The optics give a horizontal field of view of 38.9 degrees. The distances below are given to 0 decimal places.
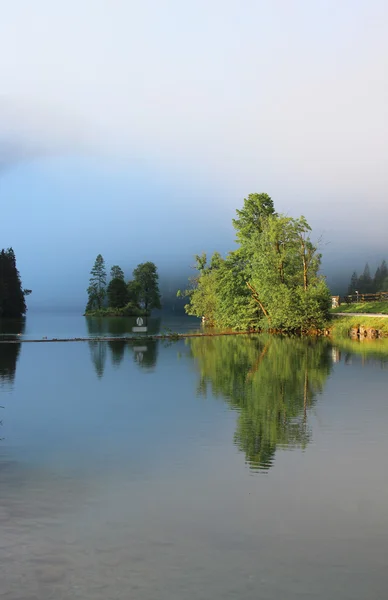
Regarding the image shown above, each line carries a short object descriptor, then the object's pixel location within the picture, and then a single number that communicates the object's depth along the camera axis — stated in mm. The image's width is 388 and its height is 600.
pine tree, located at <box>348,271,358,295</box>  146075
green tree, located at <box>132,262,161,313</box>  121562
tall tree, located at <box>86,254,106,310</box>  129250
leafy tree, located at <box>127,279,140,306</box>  120375
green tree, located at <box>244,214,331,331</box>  44094
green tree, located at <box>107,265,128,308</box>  120375
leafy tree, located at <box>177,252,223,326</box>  67125
